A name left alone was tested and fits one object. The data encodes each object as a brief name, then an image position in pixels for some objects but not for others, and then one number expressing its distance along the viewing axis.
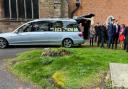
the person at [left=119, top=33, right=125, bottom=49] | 8.56
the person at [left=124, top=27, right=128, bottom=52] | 7.77
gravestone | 3.73
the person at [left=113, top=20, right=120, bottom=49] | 8.58
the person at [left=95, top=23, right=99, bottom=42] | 9.13
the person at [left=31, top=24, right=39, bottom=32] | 9.24
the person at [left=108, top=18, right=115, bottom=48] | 8.41
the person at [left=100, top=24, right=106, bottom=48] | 8.83
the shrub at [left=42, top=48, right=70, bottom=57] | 5.82
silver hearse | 9.11
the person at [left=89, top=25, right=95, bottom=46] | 9.56
